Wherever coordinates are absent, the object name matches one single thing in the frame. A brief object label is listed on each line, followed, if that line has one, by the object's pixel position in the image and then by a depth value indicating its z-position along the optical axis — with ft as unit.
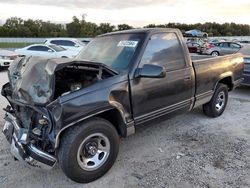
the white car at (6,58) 32.80
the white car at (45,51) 37.34
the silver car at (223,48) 48.16
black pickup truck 7.54
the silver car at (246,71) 18.51
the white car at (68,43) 42.88
